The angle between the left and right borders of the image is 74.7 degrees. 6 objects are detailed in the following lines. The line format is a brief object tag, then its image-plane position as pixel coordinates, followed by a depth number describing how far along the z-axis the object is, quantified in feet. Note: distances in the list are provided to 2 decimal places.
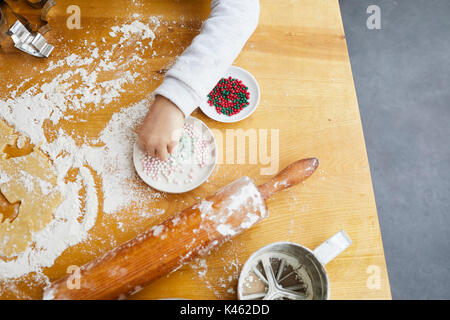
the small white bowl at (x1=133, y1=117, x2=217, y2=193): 2.45
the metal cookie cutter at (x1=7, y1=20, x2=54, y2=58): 2.77
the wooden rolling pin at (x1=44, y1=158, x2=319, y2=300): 2.03
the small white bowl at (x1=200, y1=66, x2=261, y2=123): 2.71
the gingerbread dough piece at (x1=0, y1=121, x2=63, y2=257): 2.41
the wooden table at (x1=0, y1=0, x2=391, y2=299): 2.37
